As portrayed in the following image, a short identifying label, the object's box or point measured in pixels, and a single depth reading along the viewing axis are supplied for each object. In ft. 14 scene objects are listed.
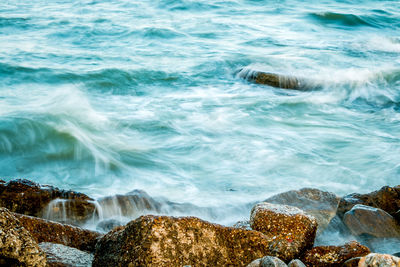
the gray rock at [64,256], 9.50
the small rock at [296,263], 9.38
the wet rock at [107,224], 14.03
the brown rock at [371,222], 13.58
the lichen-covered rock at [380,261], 8.19
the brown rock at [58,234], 11.14
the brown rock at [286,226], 10.69
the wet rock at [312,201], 15.33
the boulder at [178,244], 8.79
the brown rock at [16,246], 8.32
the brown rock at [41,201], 13.52
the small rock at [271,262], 8.61
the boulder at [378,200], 14.75
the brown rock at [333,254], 10.03
